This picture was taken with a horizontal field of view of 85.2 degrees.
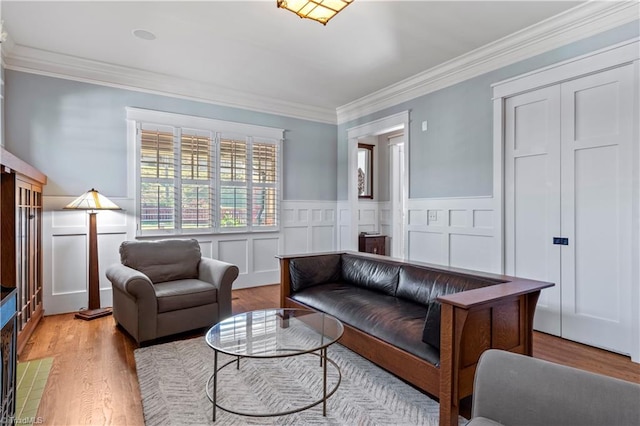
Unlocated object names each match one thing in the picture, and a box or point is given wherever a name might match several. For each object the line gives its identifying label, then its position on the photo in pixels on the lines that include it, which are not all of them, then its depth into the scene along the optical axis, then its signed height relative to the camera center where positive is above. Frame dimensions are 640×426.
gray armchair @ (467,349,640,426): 1.00 -0.58
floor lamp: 3.60 -0.39
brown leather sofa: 1.77 -0.71
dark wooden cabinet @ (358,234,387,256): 6.21 -0.61
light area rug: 1.90 -1.13
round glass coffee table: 1.93 -0.80
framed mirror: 6.76 +0.75
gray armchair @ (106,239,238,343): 2.88 -0.71
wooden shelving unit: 2.59 -0.22
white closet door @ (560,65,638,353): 2.76 +0.02
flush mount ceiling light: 2.56 +1.53
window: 4.39 +0.49
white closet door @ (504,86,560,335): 3.19 +0.17
